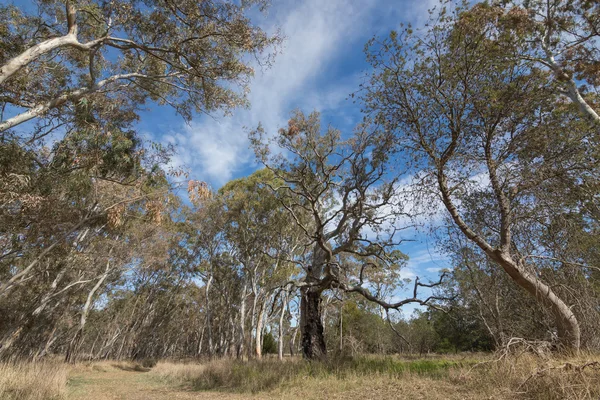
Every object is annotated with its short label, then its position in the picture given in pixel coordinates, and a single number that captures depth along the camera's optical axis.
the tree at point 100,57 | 5.87
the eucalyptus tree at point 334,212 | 9.07
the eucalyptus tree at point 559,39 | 6.57
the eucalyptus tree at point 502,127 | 6.16
